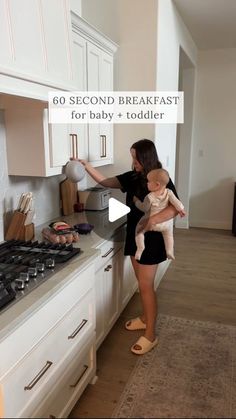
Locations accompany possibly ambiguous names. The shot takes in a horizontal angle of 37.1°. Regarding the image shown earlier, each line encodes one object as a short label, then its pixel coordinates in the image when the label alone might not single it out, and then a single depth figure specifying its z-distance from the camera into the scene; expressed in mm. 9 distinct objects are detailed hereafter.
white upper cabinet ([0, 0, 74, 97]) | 1328
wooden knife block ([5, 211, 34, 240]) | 1993
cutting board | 2637
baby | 1838
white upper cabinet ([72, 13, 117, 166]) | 2264
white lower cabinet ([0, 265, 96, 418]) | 1168
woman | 2062
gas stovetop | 1311
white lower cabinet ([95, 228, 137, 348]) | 2094
